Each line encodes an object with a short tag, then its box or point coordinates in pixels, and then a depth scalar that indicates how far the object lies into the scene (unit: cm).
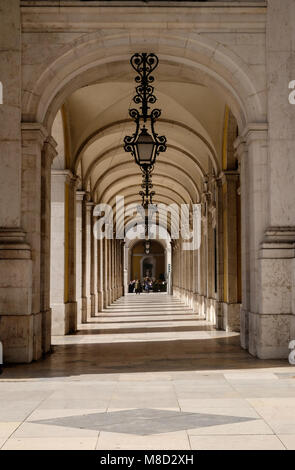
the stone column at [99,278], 2467
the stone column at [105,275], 2828
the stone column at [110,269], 3236
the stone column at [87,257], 1869
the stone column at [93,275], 2175
